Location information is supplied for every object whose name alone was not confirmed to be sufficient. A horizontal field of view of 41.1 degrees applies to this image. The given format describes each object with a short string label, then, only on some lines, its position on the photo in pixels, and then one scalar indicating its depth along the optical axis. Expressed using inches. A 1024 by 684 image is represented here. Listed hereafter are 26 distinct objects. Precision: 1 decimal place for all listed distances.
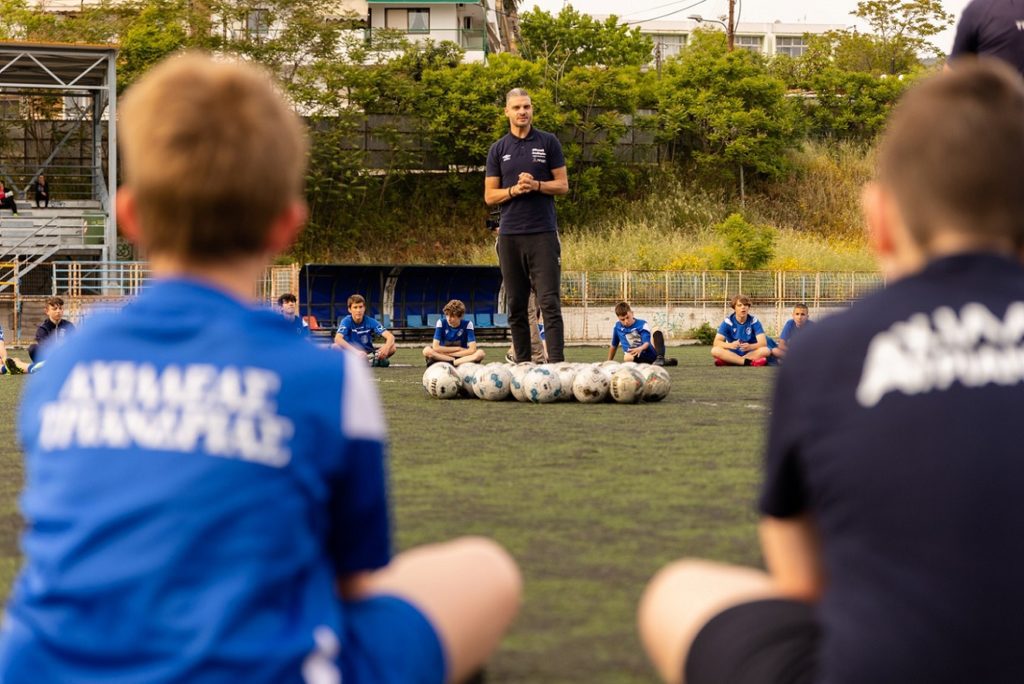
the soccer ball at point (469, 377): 434.9
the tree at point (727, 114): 2027.6
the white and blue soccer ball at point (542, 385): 414.3
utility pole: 2516.0
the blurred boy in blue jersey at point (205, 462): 72.4
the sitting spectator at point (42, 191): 1593.3
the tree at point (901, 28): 2581.2
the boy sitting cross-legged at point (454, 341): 675.4
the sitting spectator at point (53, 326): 710.5
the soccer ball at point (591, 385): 411.5
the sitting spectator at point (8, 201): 1499.8
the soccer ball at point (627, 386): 408.2
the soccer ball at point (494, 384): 428.1
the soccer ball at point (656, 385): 414.6
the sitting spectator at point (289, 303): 752.3
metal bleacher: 1467.8
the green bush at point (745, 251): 1517.0
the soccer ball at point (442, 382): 438.6
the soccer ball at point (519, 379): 419.5
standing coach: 431.8
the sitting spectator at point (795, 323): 756.0
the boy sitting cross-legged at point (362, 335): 721.0
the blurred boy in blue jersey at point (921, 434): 74.2
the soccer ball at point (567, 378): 417.4
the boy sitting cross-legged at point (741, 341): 756.6
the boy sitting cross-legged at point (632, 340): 739.4
